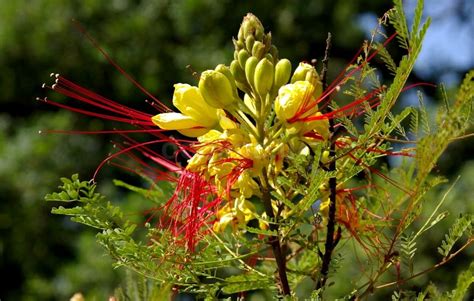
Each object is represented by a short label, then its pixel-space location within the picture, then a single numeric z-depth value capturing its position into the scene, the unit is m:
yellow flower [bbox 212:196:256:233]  0.91
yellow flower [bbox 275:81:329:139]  0.88
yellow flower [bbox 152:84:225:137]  0.91
